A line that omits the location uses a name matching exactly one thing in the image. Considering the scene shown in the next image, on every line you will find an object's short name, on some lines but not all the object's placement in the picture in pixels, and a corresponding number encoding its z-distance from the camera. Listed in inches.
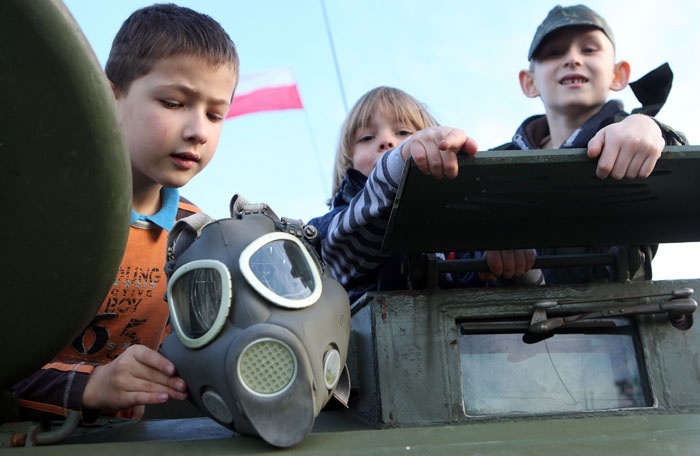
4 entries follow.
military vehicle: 37.5
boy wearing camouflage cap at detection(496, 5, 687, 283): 80.0
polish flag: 302.5
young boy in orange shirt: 71.4
